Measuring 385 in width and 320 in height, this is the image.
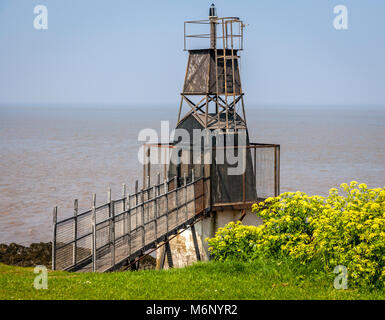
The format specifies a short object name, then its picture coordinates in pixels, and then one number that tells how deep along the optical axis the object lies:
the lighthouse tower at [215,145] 27.94
